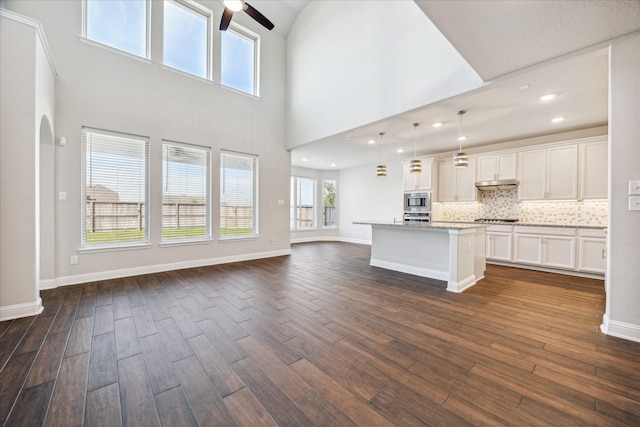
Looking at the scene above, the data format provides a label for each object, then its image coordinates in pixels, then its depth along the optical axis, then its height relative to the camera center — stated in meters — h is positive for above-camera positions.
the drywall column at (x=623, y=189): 2.26 +0.23
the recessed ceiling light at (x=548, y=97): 3.43 +1.62
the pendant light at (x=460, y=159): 3.86 +0.83
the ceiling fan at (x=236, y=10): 2.99 +2.62
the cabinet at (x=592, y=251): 4.30 -0.64
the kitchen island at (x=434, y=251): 3.71 -0.65
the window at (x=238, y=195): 5.60 +0.40
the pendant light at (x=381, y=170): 5.25 +0.89
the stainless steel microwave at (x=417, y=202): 6.60 +0.30
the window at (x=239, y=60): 5.62 +3.54
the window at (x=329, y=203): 9.78 +0.37
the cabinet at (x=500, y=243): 5.31 -0.63
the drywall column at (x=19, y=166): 2.64 +0.49
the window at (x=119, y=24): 4.15 +3.23
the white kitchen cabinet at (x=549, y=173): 4.80 +0.81
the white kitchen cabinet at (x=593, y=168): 4.48 +0.82
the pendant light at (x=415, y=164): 4.45 +0.87
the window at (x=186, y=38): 4.90 +3.52
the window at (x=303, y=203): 9.05 +0.35
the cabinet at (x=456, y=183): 6.08 +0.76
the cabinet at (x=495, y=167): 5.48 +1.05
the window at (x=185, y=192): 4.86 +0.40
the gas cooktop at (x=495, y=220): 5.74 -0.15
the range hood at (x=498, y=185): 5.42 +0.64
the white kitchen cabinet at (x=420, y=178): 6.57 +0.93
